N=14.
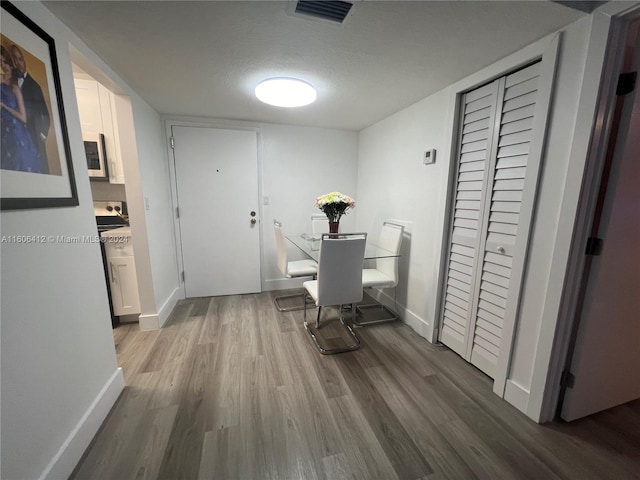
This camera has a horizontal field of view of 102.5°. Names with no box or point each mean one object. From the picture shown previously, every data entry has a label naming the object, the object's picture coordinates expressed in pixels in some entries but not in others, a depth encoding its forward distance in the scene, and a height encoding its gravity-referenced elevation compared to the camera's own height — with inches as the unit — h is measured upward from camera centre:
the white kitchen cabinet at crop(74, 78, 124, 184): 82.4 +26.5
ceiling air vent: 43.2 +32.3
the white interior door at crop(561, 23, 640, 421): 46.8 -20.7
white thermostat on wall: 82.1 +13.4
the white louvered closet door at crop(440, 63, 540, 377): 58.7 -5.0
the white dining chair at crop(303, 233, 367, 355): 77.2 -23.7
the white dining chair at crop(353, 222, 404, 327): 96.3 -30.0
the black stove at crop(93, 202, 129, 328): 101.7 -7.6
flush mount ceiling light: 69.5 +29.3
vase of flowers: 93.5 -2.7
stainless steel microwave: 84.7 +13.0
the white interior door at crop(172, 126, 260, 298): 111.3 -5.4
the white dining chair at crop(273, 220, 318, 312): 103.8 -29.6
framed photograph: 36.2 +11.1
